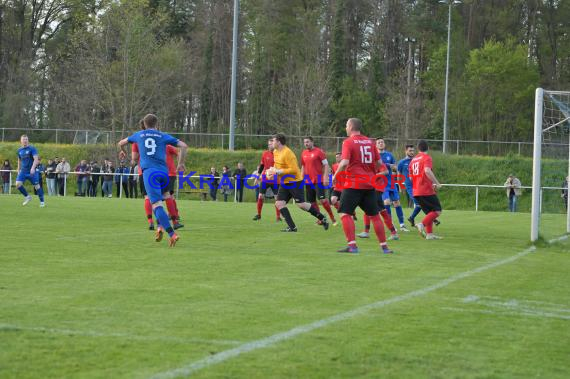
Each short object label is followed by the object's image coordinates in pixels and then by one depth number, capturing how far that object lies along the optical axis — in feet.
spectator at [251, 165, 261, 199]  72.97
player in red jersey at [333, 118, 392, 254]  41.73
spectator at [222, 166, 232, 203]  126.00
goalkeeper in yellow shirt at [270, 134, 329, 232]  56.34
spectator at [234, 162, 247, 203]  124.67
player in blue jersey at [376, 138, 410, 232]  60.31
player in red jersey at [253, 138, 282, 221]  69.27
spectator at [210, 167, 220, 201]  127.25
